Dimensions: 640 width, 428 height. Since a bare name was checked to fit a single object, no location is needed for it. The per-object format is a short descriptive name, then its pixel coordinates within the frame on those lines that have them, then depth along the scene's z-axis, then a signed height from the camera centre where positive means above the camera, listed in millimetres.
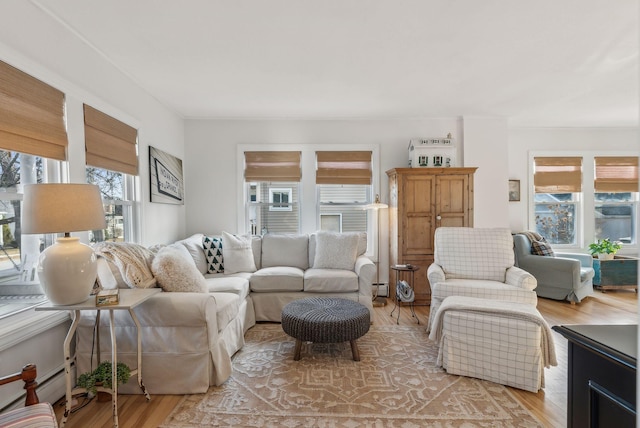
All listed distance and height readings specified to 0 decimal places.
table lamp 1611 -83
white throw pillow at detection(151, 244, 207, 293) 2352 -480
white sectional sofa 2125 -832
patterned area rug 1864 -1243
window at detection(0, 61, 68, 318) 1827 +330
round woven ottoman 2445 -901
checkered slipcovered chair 2840 -621
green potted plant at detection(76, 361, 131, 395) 1915 -1021
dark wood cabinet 753 -445
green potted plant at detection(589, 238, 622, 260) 4695 -650
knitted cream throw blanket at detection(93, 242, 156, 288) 2164 -361
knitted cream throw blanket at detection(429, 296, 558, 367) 2166 -747
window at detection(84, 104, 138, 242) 2553 +379
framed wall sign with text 3521 +395
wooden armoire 4094 -21
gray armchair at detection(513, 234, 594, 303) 4047 -885
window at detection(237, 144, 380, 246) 4535 +314
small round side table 3423 -881
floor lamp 4094 -740
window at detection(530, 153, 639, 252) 5180 +124
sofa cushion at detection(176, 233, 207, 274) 3539 -479
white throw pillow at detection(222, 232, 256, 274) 3660 -534
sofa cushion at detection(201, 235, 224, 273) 3699 -540
